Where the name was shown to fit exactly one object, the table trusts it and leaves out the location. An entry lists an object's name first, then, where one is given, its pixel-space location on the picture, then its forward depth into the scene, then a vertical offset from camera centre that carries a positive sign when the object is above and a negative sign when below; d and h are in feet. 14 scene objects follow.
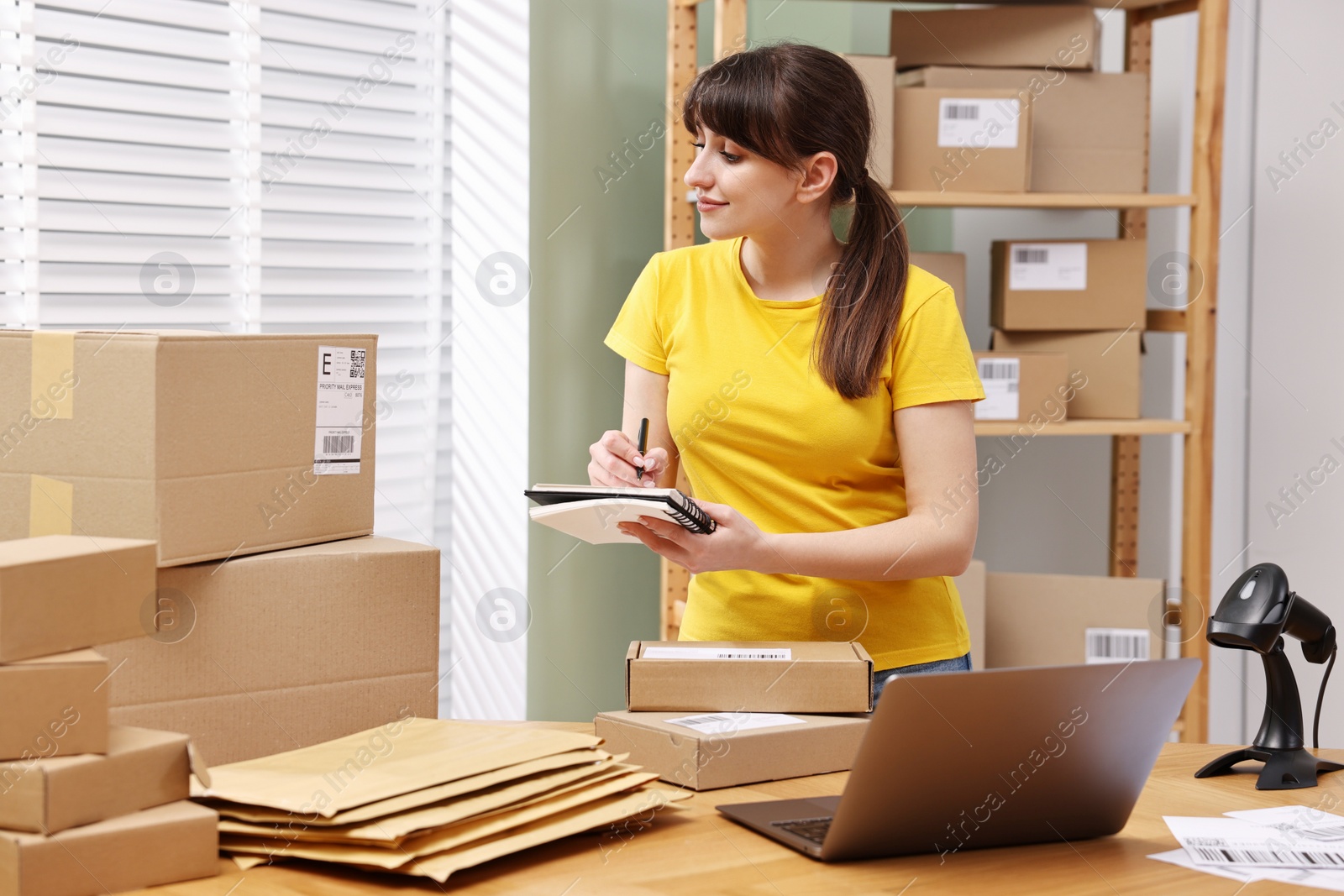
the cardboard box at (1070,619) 8.02 -1.29
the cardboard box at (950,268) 8.03 +1.09
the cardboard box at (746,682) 3.98 -0.86
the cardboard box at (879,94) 7.55 +2.12
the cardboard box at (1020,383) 8.00 +0.32
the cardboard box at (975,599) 7.98 -1.14
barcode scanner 3.93 -0.71
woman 5.10 +0.14
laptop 2.90 -0.86
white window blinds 6.58 +1.44
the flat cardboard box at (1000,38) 7.89 +2.64
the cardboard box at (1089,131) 7.93 +2.01
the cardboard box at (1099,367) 8.12 +0.44
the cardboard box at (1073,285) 8.02 +0.99
